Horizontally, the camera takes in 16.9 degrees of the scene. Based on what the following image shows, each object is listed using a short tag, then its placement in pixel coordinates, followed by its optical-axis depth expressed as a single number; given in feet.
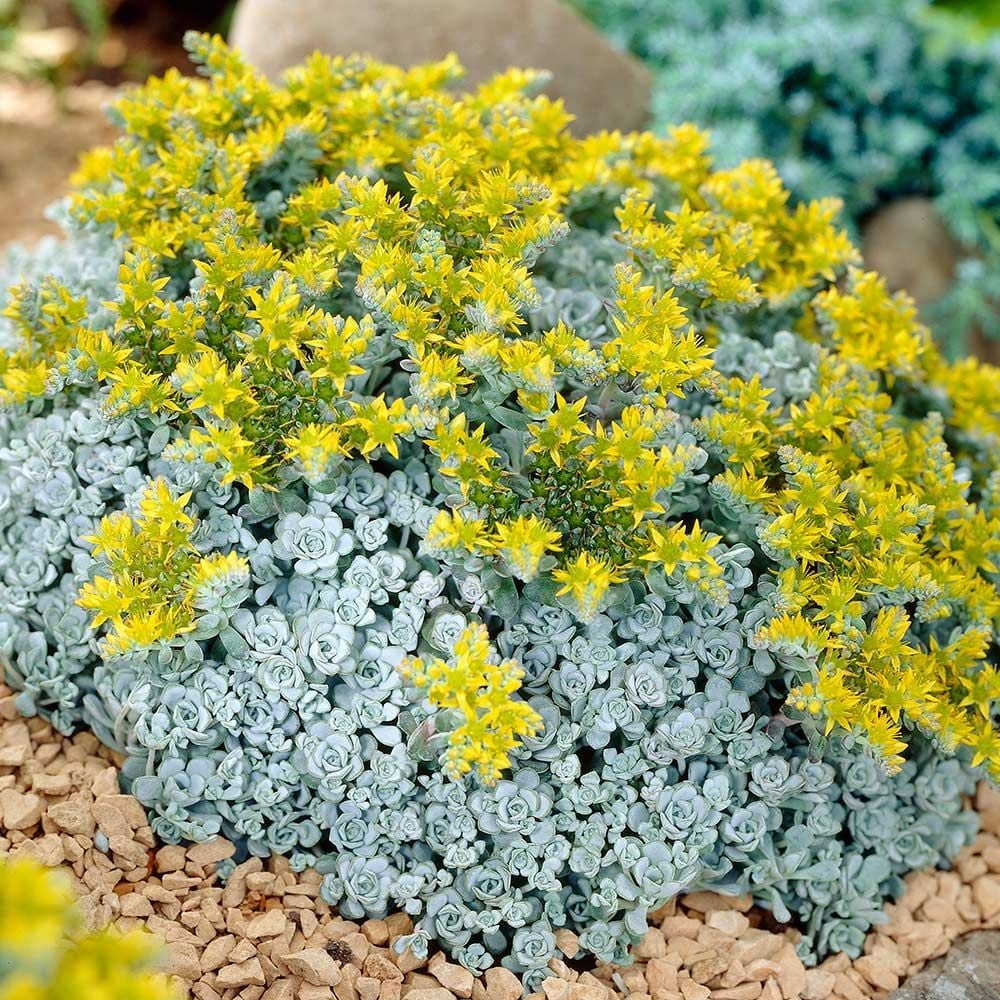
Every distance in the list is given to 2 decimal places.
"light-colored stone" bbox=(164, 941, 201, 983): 3.37
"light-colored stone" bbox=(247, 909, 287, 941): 3.42
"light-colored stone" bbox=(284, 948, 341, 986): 3.39
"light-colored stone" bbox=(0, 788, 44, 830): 3.46
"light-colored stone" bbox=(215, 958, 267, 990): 3.38
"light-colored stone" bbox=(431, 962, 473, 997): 3.41
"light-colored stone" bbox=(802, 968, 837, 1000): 3.49
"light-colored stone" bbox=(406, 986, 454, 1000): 3.39
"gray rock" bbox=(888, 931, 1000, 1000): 3.49
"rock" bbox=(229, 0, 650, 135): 4.40
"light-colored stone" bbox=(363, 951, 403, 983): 3.41
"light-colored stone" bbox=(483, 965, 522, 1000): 3.41
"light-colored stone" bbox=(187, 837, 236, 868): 3.47
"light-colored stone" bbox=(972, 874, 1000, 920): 3.61
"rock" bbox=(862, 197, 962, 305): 4.73
